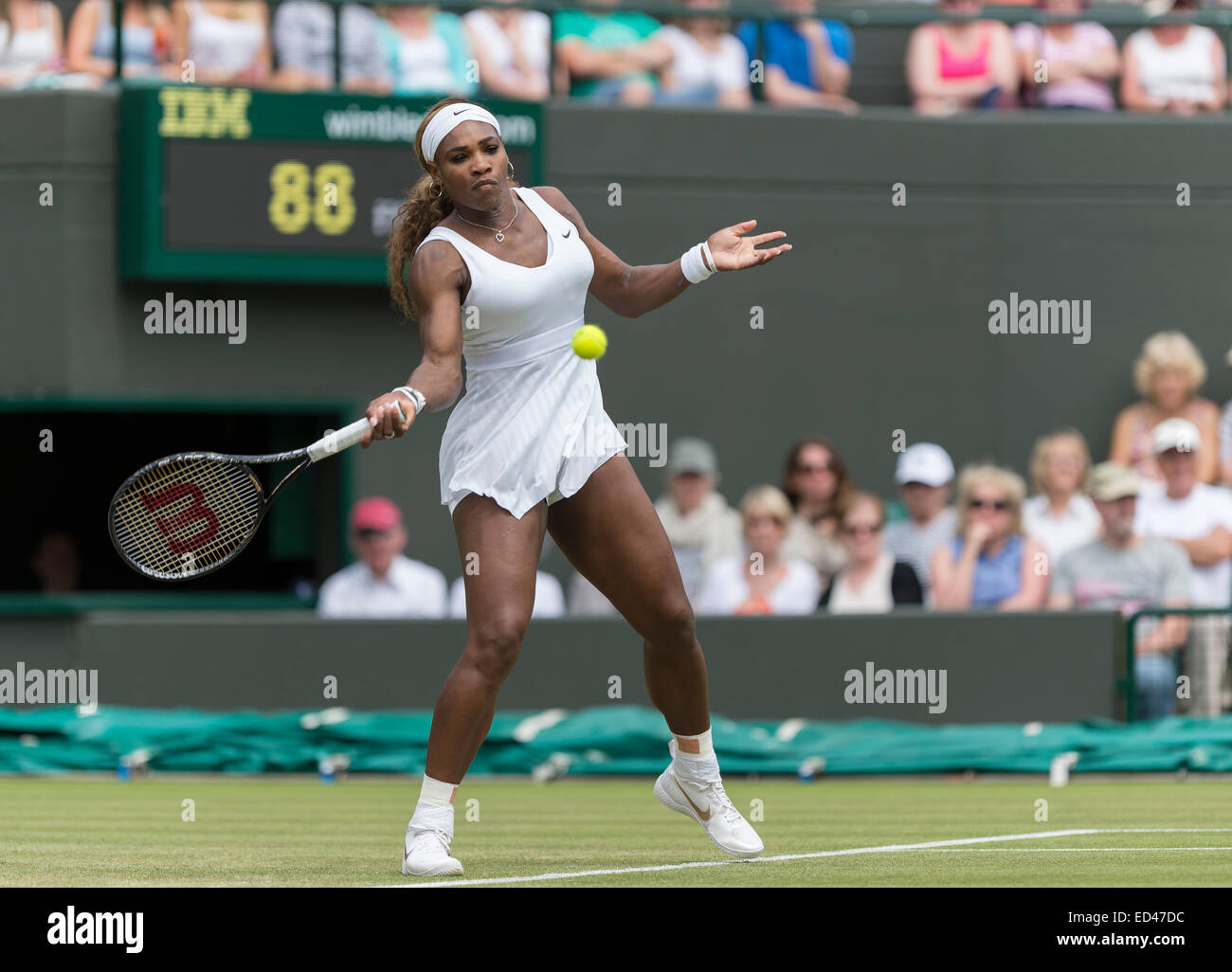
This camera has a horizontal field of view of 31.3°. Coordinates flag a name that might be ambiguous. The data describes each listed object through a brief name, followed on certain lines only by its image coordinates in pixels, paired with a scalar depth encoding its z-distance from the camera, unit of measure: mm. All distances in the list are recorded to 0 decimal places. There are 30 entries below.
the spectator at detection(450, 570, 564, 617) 11773
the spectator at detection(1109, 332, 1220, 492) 12656
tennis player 6000
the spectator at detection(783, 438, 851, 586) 11867
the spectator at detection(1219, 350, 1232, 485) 12430
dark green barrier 11414
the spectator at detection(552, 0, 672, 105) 12969
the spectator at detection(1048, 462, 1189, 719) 11492
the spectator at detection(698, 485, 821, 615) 11766
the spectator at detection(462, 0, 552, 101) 12766
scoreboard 12156
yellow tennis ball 6082
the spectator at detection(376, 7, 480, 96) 12672
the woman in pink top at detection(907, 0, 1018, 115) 13414
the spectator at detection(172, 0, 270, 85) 12367
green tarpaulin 10766
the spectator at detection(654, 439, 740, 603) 11930
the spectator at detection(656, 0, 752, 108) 13211
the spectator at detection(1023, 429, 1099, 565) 12000
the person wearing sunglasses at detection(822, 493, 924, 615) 11750
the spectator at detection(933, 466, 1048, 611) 11836
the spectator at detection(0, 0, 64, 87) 12500
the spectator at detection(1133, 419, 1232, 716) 11914
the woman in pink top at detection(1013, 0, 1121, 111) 13477
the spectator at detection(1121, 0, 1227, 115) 13469
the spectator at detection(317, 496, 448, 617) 11711
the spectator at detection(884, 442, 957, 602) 11844
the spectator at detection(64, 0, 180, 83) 12422
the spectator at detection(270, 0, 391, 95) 12531
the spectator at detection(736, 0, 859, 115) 13219
